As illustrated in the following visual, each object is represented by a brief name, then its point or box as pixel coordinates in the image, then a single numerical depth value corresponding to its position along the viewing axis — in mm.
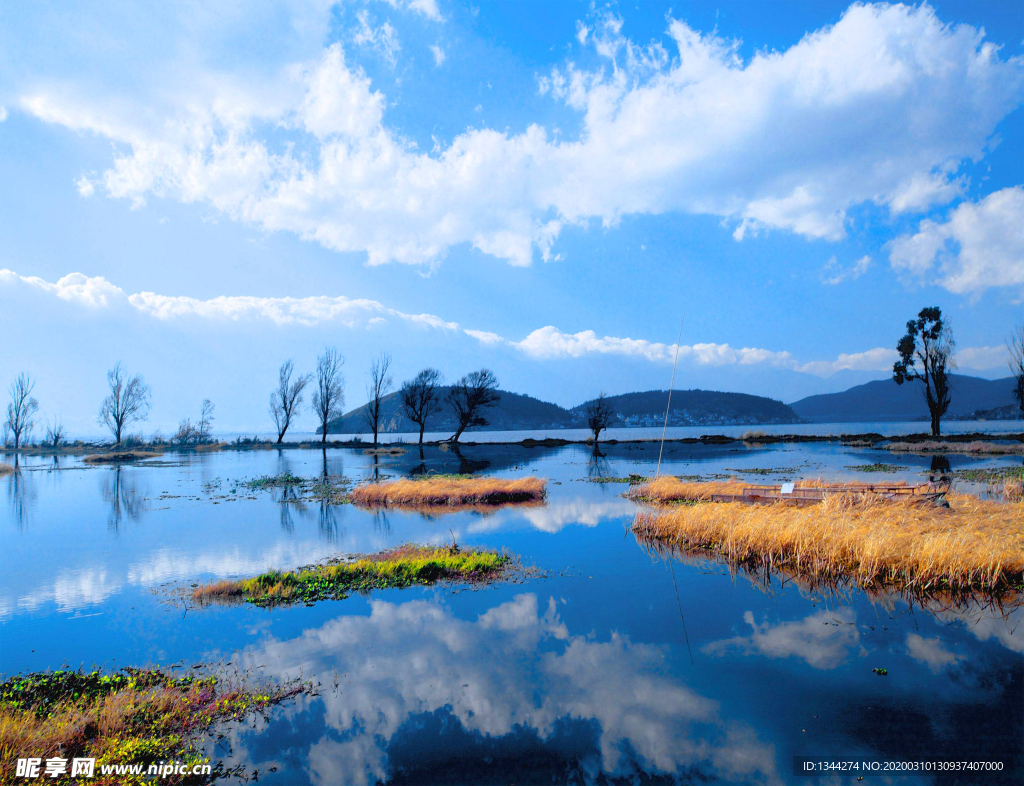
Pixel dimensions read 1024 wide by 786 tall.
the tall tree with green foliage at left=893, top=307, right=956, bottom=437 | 60125
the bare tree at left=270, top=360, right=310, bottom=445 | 92688
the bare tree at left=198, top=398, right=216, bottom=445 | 91500
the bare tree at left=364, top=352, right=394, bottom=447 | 85238
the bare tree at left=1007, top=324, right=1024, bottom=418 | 41969
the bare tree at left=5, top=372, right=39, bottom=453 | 85500
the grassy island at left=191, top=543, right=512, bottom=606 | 11938
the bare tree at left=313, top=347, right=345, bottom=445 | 90688
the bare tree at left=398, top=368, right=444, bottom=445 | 82125
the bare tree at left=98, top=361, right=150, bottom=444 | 82812
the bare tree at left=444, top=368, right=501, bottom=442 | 81688
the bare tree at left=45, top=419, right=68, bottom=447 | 91750
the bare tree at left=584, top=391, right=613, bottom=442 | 81688
